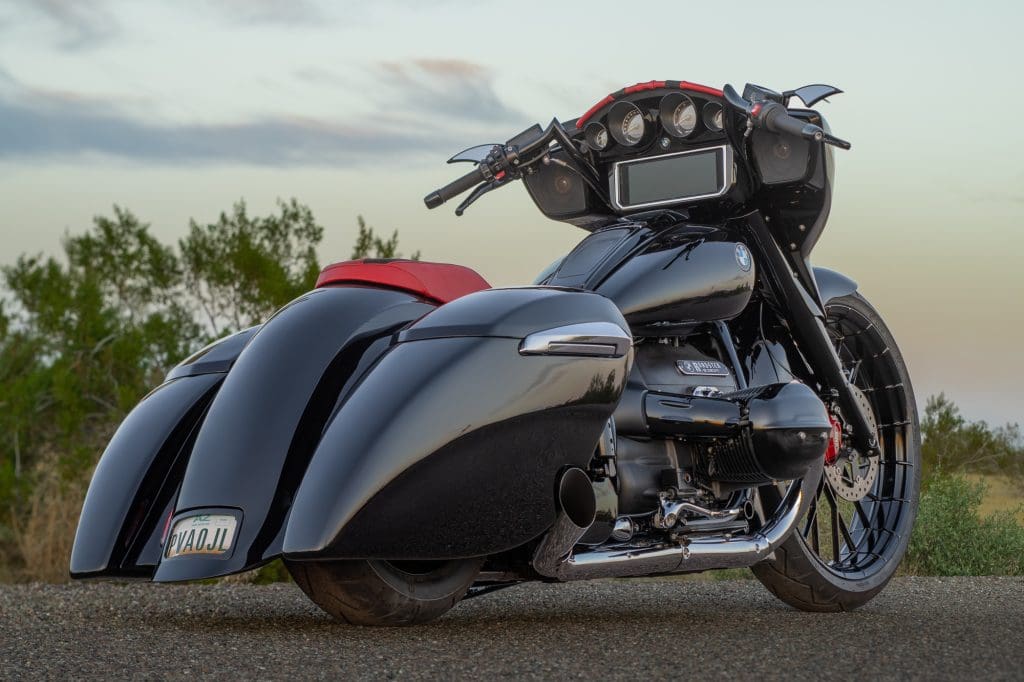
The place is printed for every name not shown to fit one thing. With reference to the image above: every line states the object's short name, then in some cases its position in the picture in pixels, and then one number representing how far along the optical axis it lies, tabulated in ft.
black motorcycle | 12.34
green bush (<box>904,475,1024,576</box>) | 28.04
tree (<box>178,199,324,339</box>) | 61.21
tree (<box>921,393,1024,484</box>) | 35.81
